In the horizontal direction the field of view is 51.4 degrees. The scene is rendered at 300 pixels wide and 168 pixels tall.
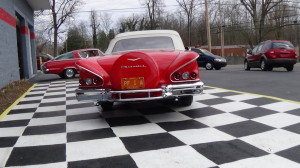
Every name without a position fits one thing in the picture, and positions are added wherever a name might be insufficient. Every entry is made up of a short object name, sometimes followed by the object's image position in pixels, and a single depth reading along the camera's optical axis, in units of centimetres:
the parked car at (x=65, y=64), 1366
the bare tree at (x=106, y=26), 6719
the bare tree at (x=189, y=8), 4875
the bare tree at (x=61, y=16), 3936
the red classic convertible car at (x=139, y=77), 416
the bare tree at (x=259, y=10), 4245
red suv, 1334
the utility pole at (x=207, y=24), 2891
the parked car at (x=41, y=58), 2544
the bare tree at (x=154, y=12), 4974
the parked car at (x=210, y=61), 1848
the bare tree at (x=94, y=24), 6269
